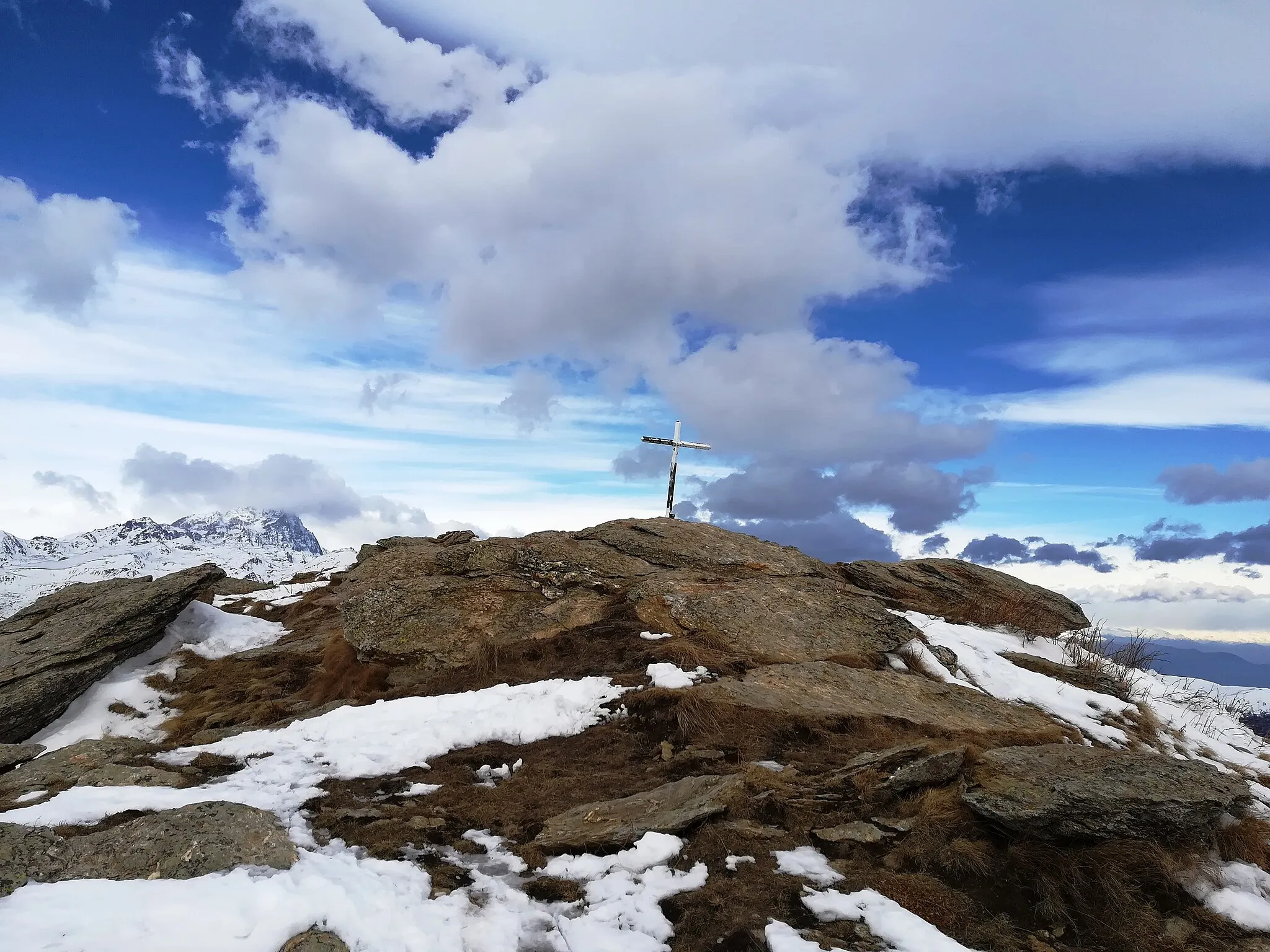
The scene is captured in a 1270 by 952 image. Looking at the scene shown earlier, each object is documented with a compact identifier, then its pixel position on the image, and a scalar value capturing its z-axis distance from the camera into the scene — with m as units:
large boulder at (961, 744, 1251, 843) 7.00
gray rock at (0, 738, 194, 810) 8.90
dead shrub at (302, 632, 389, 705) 14.86
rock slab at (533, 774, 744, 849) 7.70
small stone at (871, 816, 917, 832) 7.58
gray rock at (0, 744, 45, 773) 10.84
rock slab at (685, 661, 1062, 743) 11.45
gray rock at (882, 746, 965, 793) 8.36
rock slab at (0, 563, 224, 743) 14.72
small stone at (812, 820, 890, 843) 7.51
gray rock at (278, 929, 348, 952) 5.25
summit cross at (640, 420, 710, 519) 29.50
